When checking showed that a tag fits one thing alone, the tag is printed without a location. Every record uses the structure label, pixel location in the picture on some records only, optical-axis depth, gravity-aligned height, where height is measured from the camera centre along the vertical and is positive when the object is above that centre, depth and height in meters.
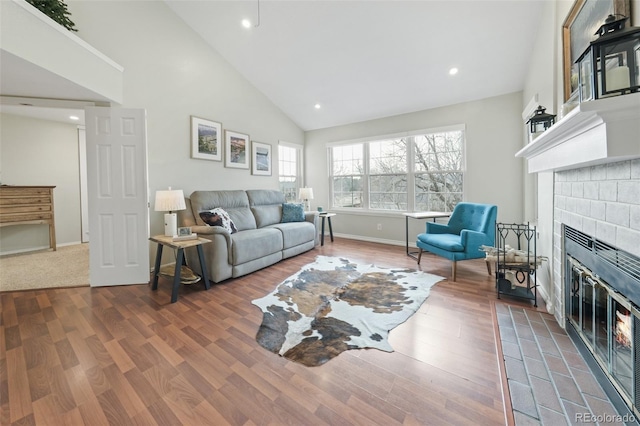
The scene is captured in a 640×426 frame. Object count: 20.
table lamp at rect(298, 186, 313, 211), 5.07 +0.32
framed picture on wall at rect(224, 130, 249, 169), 4.25 +1.09
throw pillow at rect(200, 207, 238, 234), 3.26 -0.10
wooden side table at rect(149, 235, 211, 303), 2.46 -0.48
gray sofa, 2.87 -0.32
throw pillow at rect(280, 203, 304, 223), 4.50 -0.06
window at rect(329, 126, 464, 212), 4.28 +0.70
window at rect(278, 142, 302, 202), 5.49 +0.95
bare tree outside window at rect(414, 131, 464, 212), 4.23 +0.65
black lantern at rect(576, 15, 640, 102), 1.05 +0.66
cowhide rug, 1.74 -0.91
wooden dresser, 3.85 +0.13
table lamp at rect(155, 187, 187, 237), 2.84 +0.08
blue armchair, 2.89 -0.35
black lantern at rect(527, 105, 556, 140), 2.06 +0.73
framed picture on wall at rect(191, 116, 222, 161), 3.74 +1.15
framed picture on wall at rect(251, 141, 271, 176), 4.73 +1.03
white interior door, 2.75 +0.19
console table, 3.57 -0.11
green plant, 2.14 +1.84
